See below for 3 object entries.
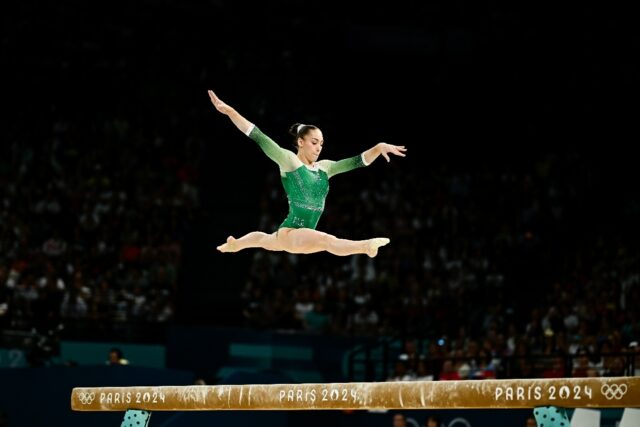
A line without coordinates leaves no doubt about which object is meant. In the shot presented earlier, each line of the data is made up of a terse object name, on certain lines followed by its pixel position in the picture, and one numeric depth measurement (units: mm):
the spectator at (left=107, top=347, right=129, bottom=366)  28922
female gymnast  16969
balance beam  13172
